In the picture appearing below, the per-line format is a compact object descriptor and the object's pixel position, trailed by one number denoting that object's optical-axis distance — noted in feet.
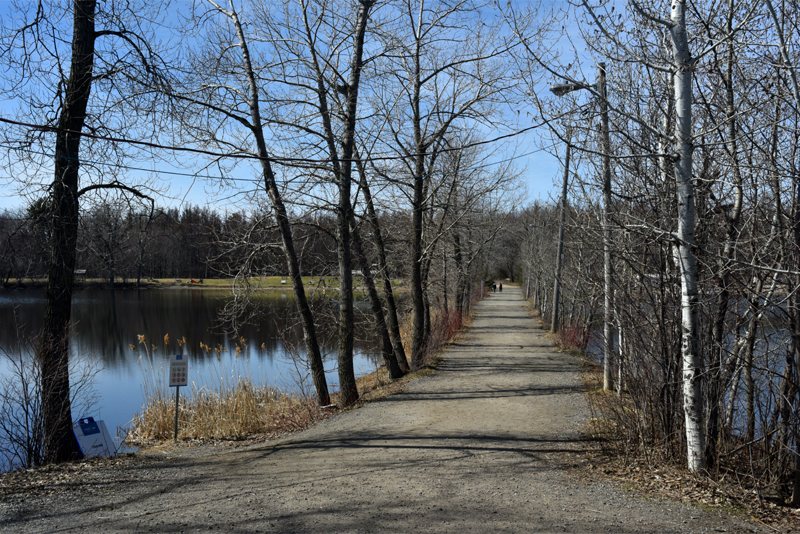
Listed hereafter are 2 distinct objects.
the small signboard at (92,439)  30.58
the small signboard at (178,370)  33.35
